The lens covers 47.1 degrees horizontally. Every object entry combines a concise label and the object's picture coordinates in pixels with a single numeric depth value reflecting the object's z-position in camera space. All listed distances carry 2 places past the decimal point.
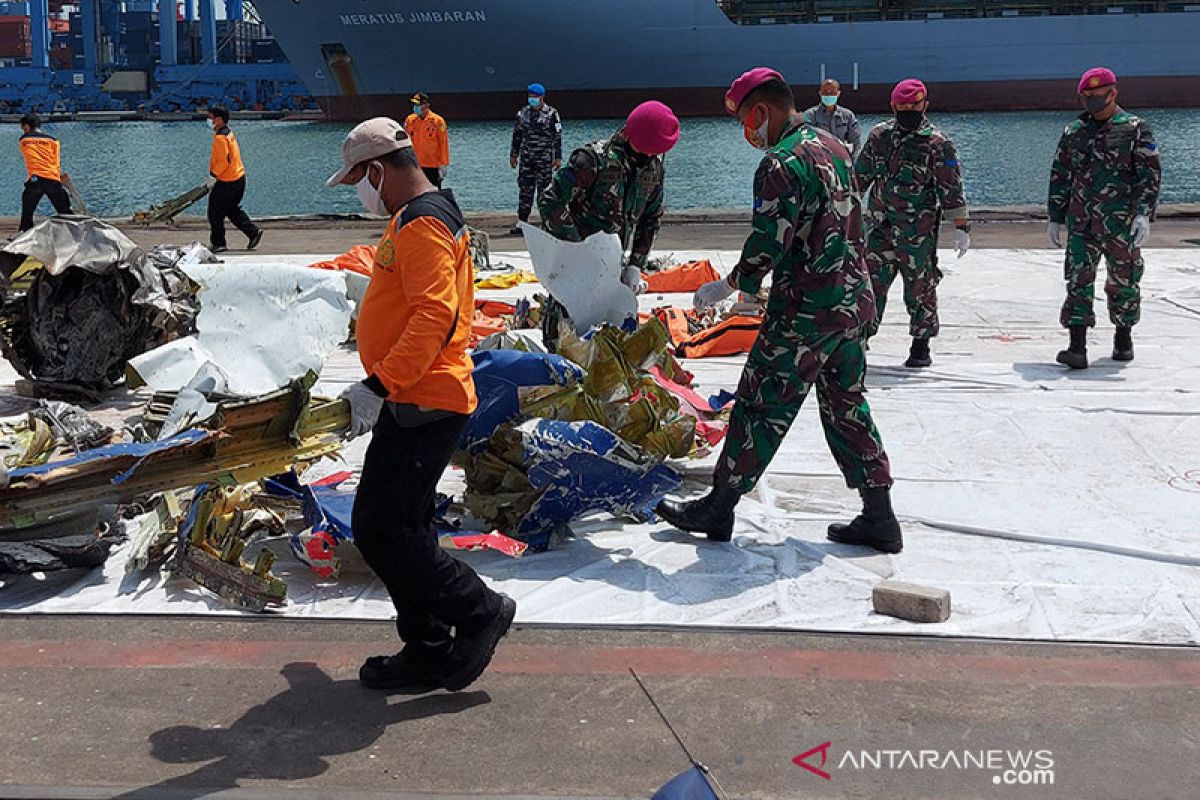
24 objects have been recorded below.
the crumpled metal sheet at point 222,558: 4.86
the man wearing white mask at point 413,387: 3.90
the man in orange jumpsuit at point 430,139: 15.95
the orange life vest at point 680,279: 11.86
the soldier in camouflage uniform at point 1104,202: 8.43
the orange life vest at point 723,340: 9.35
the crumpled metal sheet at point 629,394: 6.06
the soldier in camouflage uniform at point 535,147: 15.98
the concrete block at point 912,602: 4.74
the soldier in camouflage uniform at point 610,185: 6.97
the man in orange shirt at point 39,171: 15.66
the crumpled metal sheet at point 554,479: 5.47
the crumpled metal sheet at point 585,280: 6.86
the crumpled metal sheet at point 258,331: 7.20
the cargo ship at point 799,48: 59.38
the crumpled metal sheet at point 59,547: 5.01
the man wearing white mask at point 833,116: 13.26
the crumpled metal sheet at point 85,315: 8.02
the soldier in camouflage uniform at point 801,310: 5.12
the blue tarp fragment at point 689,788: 2.91
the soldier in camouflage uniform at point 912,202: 8.52
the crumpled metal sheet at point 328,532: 5.11
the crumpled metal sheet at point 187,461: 4.93
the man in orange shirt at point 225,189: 14.83
